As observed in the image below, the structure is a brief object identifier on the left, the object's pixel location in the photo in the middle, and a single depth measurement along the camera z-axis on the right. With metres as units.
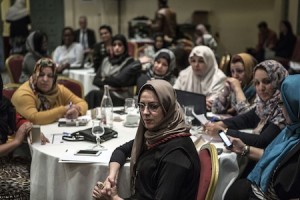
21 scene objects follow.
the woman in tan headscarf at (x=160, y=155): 1.98
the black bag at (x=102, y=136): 2.83
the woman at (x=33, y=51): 5.55
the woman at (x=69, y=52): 6.76
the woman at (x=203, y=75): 4.24
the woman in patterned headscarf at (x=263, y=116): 2.83
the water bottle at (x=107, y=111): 3.29
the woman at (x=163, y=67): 4.67
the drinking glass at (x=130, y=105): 3.52
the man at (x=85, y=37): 8.99
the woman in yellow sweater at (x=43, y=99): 3.21
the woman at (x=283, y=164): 2.23
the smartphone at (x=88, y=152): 2.55
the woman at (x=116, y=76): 5.13
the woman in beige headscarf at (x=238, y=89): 3.67
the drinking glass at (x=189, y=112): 3.16
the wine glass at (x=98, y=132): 2.75
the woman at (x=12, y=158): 2.73
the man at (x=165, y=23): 7.94
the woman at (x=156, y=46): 6.89
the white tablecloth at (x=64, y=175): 2.48
